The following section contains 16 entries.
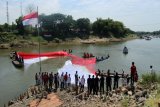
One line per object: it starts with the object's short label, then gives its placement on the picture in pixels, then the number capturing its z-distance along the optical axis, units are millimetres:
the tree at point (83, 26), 63217
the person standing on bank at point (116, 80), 11122
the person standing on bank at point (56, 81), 12319
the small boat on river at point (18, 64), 23565
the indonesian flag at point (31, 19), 12152
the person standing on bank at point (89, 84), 10657
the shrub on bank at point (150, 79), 9788
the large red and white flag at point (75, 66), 13480
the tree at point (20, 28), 54750
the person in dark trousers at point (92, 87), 10595
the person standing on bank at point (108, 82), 10752
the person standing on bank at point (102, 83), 10649
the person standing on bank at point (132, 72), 10617
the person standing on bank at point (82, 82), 11389
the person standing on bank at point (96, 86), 10618
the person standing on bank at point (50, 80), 12618
